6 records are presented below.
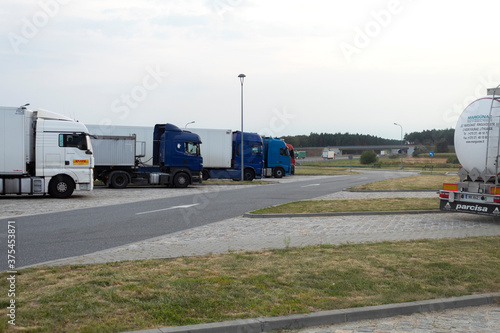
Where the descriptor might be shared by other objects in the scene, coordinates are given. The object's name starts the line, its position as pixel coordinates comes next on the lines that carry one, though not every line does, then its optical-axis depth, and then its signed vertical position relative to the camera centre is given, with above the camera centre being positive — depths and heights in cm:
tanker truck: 1261 -38
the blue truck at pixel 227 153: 3253 -106
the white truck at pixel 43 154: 1920 -88
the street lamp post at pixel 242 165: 3381 -184
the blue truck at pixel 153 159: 2675 -134
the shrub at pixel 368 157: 9044 -271
